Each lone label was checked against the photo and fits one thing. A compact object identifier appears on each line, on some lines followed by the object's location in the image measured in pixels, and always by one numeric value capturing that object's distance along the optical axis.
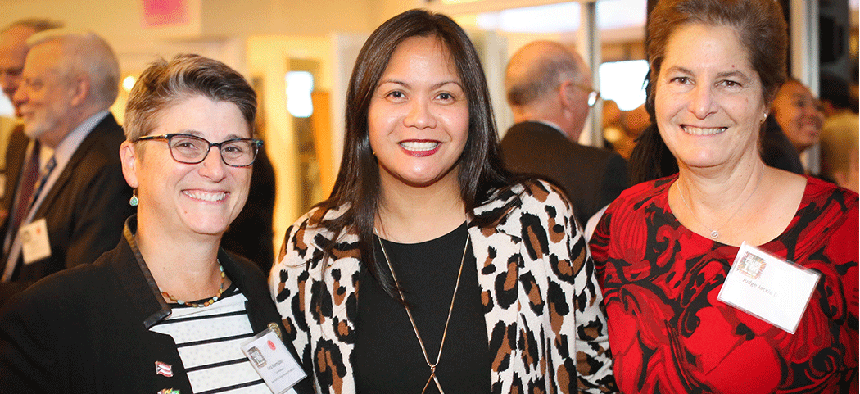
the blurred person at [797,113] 4.72
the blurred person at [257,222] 3.96
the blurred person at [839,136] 5.01
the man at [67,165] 2.75
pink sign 6.63
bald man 3.53
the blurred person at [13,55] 3.99
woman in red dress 1.73
